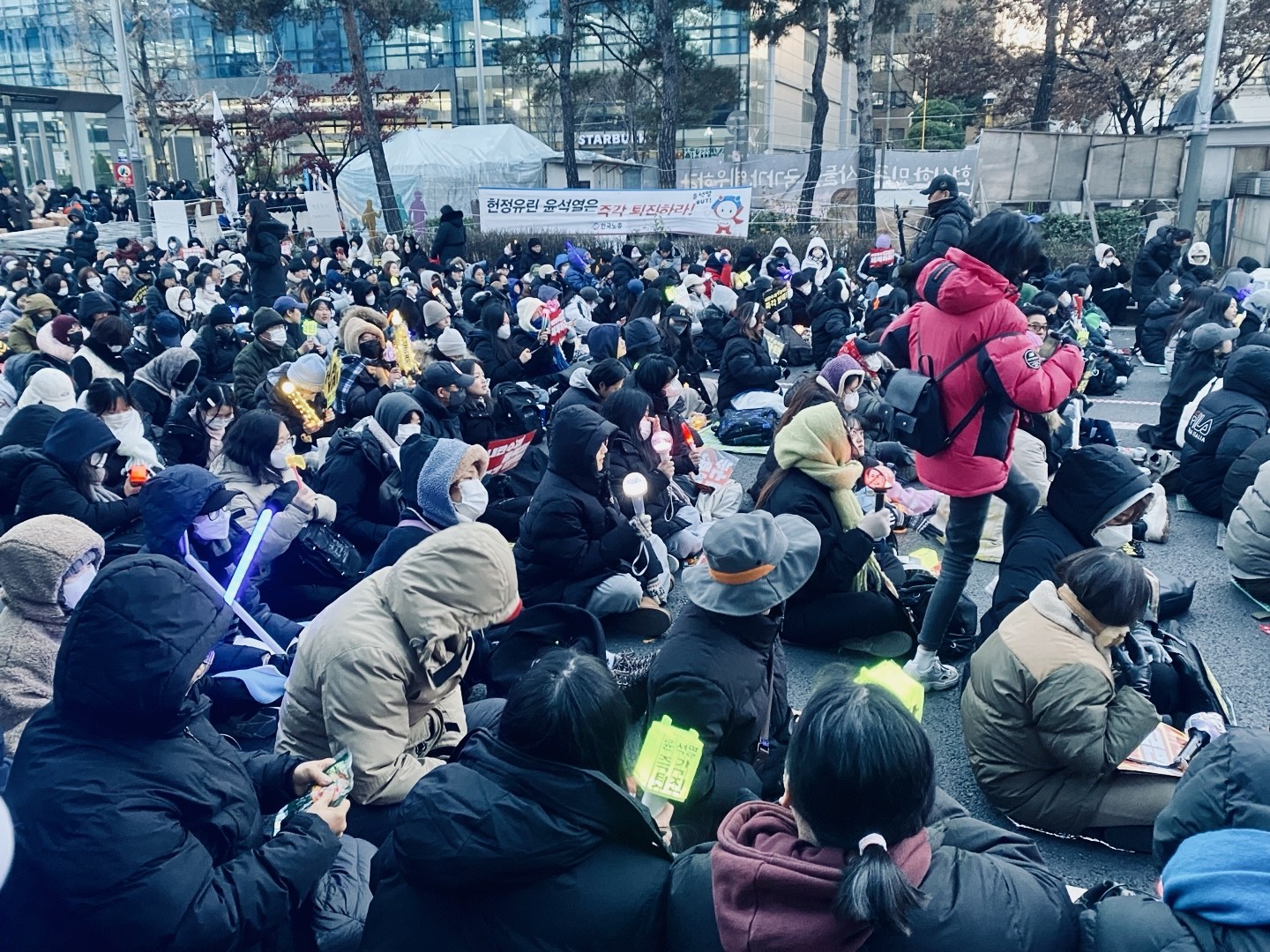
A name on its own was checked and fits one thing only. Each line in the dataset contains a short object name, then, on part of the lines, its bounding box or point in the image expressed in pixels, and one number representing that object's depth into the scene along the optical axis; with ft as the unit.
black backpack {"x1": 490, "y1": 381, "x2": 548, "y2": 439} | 22.41
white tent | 75.00
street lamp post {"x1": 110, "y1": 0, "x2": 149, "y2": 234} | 66.59
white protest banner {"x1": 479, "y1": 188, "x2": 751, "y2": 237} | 57.72
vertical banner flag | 65.62
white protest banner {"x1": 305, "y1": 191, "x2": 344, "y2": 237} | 65.57
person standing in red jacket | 12.53
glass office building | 121.29
